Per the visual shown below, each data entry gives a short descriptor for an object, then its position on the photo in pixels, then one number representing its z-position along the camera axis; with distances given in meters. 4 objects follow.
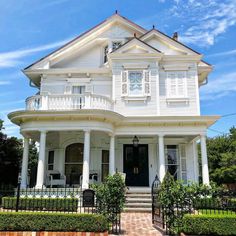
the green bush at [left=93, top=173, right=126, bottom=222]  8.10
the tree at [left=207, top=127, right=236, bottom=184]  26.58
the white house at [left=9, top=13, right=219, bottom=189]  13.83
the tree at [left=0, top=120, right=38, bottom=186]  17.67
